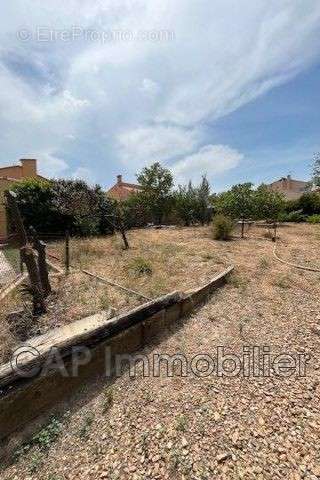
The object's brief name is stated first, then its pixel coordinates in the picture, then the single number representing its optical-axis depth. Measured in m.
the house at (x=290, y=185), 38.53
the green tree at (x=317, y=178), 27.41
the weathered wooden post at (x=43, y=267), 4.95
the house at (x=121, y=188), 27.77
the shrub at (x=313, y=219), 18.80
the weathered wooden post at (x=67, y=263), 6.72
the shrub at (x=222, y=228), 11.22
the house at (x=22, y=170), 18.52
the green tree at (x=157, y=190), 21.08
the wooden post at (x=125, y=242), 9.52
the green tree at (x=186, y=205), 19.53
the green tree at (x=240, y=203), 17.41
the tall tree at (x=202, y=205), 19.30
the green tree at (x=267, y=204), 17.38
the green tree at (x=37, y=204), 12.52
